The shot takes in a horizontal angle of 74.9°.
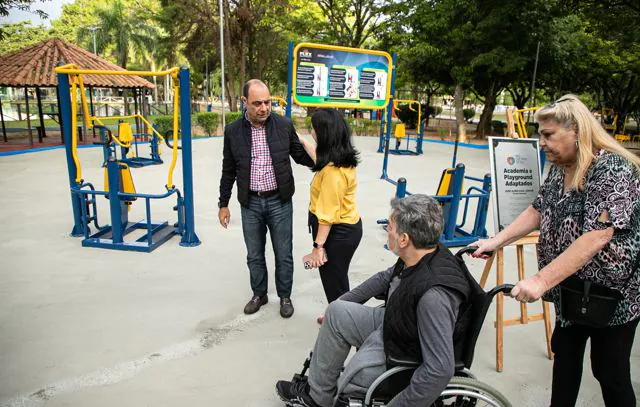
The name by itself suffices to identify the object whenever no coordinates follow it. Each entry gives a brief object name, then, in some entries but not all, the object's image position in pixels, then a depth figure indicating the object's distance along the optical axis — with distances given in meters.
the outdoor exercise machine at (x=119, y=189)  4.27
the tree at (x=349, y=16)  21.48
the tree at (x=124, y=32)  32.22
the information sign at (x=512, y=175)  2.82
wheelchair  1.56
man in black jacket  2.90
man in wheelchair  1.49
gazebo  11.96
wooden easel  2.57
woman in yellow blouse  2.34
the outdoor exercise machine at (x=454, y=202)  4.61
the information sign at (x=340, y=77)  5.33
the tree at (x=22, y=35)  27.76
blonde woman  1.53
